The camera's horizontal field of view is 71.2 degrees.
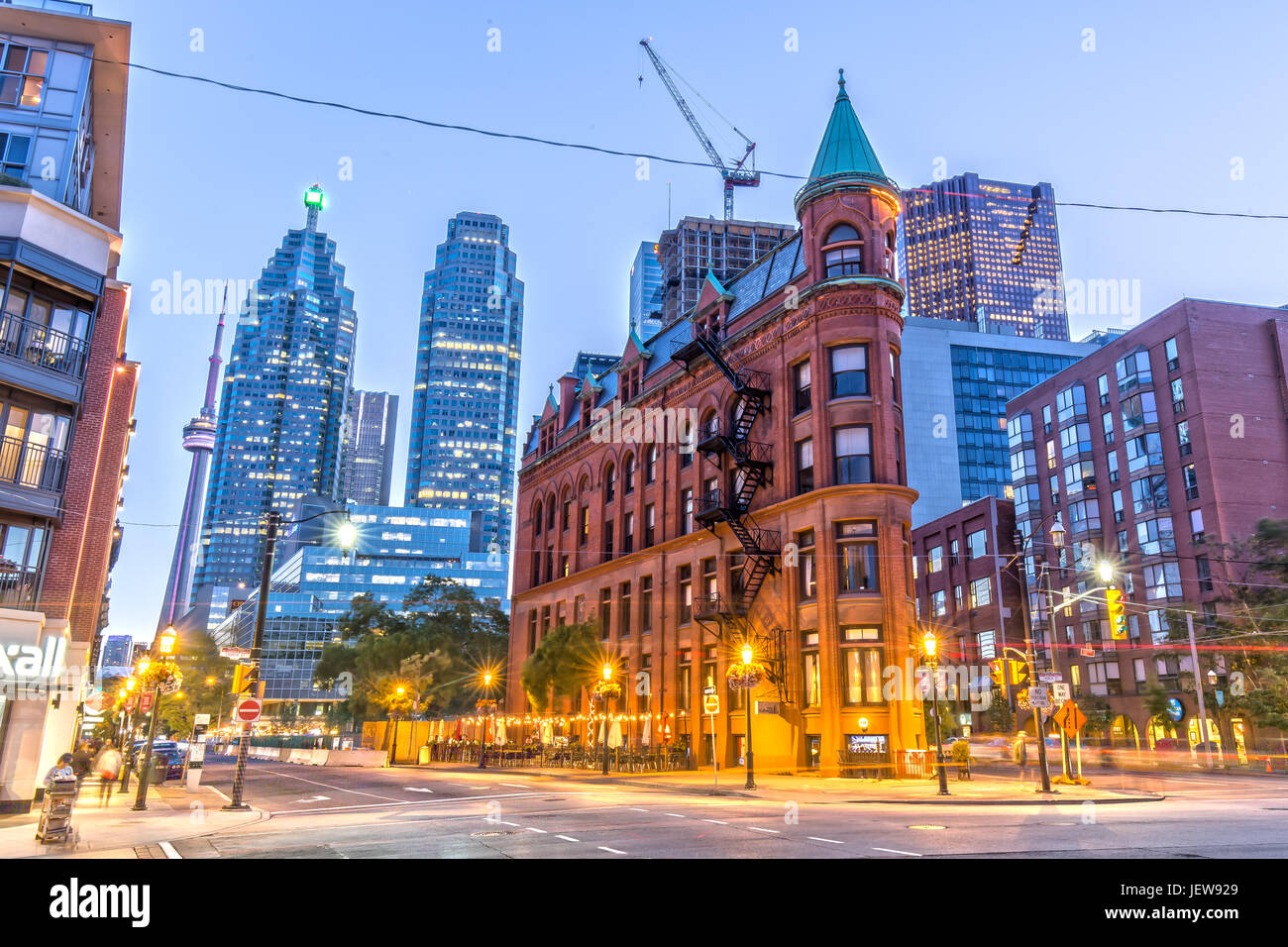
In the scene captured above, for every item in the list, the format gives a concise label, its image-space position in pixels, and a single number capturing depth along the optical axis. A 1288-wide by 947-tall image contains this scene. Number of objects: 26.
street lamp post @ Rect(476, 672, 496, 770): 46.12
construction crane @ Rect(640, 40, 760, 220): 196.88
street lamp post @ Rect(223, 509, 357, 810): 21.98
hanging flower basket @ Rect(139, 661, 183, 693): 26.69
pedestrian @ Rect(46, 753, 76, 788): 14.62
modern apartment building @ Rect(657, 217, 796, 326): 177.25
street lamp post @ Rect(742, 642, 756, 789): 28.39
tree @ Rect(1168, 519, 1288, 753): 49.53
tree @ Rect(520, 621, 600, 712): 48.06
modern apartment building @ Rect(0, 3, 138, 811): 21.95
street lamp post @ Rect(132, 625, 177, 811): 22.94
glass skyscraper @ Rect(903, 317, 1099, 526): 136.75
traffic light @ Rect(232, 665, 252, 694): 22.67
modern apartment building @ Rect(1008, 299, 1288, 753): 65.19
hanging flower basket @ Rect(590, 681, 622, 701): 39.25
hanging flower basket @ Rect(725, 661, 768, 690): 30.33
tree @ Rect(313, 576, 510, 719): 80.38
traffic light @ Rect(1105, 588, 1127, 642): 27.58
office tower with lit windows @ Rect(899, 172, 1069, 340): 151.12
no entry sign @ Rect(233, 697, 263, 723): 21.98
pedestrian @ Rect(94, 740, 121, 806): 26.31
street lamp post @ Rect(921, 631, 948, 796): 24.70
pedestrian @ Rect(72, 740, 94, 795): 26.09
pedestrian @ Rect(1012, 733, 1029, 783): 43.62
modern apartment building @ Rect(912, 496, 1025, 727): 86.31
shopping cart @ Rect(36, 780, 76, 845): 14.62
